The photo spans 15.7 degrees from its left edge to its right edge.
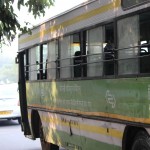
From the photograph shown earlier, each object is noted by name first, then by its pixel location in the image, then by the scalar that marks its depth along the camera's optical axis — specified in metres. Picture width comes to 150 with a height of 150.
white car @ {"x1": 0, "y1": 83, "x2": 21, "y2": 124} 20.33
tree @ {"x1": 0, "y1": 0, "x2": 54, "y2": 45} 9.58
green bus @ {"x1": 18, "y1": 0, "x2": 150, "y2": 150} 6.93
